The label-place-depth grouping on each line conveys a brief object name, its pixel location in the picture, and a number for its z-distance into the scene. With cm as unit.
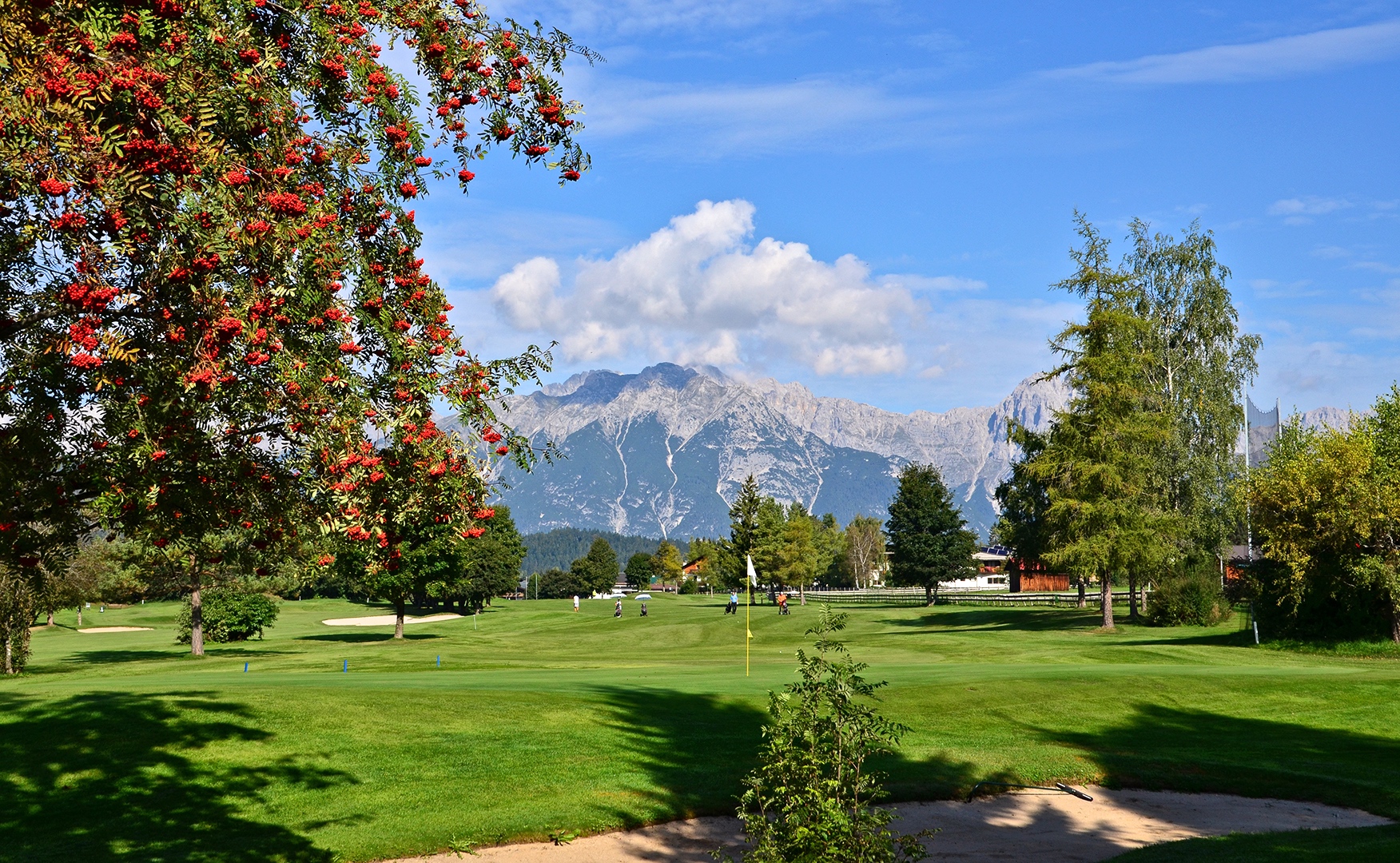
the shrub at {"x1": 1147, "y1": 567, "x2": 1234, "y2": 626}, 4981
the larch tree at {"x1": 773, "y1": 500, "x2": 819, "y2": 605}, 9188
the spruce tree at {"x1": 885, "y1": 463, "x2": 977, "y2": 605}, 8769
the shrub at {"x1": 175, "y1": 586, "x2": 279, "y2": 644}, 5481
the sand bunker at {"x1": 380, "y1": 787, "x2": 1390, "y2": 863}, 1295
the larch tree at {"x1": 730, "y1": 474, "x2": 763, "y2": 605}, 8969
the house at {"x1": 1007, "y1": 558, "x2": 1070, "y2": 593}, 13850
